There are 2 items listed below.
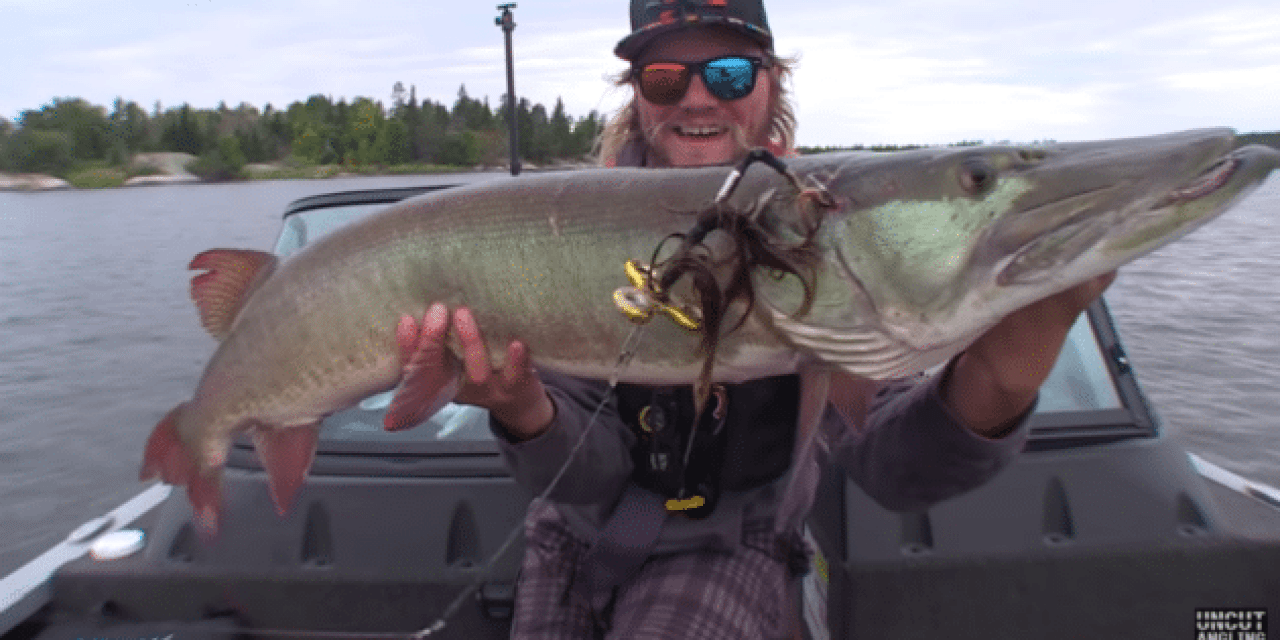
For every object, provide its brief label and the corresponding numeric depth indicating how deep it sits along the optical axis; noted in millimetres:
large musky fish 536
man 734
